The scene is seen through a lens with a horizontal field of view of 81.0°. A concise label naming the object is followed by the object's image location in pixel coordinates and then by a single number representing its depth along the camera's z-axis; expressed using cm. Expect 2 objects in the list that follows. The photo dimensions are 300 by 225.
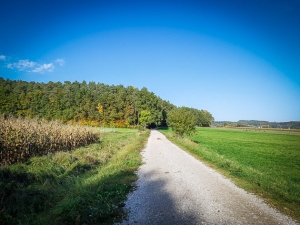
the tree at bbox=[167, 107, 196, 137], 3194
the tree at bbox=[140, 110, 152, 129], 7431
